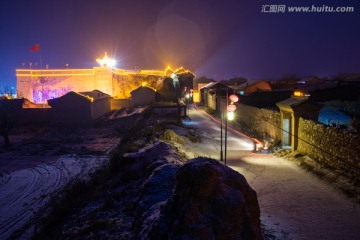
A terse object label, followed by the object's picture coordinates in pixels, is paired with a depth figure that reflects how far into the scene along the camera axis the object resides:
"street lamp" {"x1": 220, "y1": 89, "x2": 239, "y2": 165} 16.75
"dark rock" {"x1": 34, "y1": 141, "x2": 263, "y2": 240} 5.17
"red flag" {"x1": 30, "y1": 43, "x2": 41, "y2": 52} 62.91
